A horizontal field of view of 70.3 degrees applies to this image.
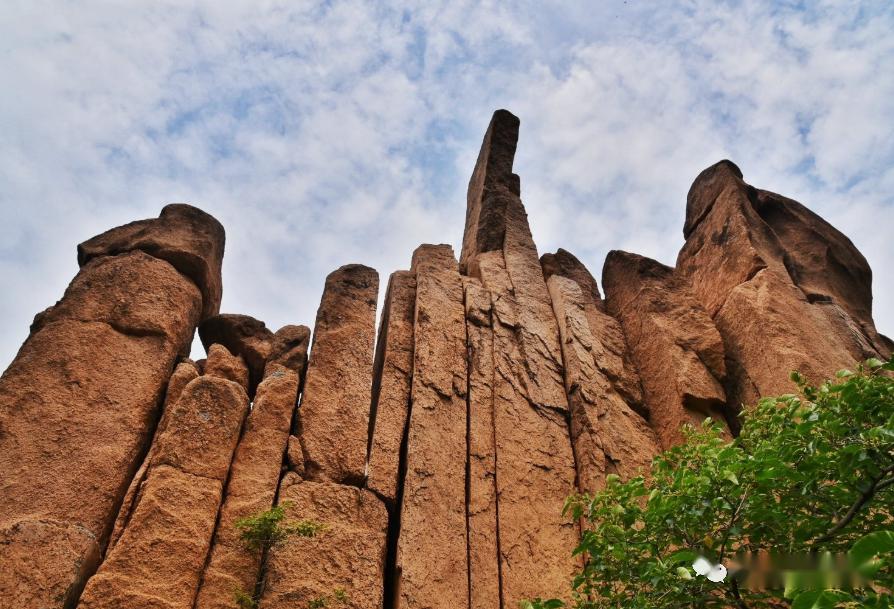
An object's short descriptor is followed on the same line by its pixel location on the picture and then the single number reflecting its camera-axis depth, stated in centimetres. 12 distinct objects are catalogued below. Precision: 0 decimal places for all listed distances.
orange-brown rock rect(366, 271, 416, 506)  783
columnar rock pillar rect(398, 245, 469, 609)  699
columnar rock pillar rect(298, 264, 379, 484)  773
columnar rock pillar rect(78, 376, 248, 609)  595
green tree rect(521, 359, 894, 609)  490
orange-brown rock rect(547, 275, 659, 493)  883
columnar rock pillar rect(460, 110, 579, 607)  761
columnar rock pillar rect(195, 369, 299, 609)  638
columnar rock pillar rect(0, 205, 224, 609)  620
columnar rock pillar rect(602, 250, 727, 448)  984
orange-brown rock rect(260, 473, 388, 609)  640
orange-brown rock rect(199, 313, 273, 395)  916
